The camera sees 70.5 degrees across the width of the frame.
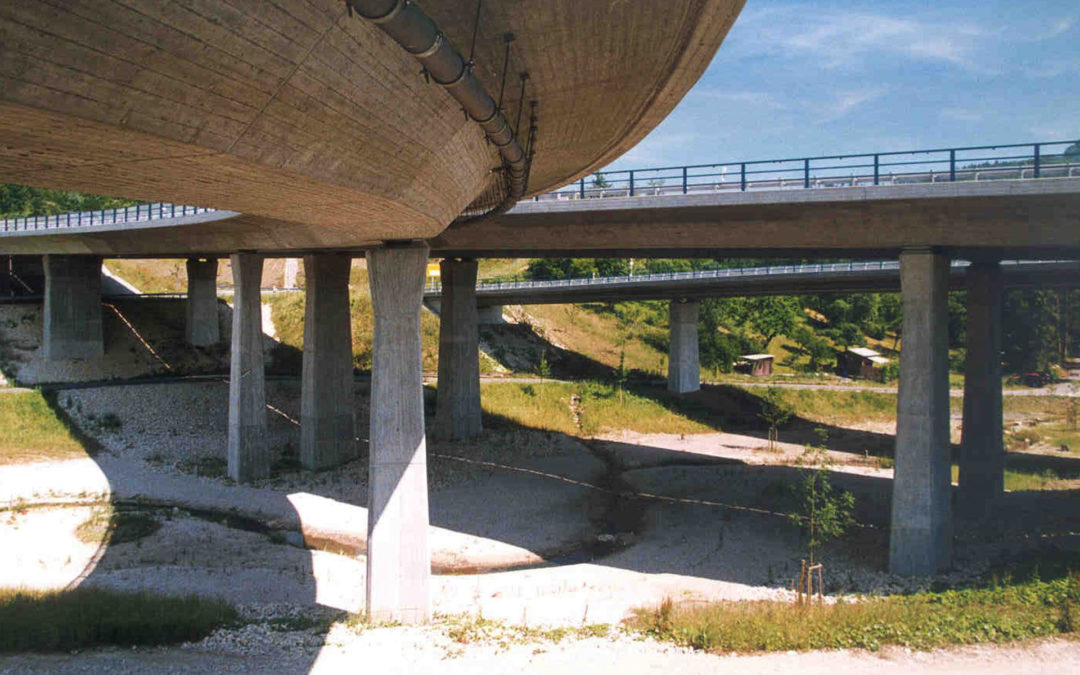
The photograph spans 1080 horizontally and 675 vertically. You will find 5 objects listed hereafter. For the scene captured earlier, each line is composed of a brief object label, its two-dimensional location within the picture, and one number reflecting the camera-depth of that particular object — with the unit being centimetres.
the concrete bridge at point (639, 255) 2031
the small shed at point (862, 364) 7294
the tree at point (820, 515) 2234
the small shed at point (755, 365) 7306
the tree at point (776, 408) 5550
